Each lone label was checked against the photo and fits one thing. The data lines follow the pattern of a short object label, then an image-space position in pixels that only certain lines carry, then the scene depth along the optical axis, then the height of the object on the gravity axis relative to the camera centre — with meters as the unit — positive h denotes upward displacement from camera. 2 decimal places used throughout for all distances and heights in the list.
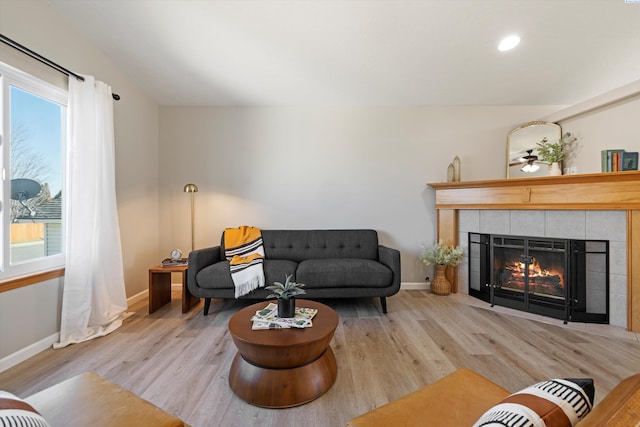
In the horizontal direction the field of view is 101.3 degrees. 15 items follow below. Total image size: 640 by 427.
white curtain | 2.13 -0.10
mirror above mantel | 3.27 +0.86
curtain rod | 1.71 +1.13
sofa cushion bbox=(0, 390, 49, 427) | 0.54 -0.44
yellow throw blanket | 2.59 -0.49
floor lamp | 3.13 +0.30
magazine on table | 1.57 -0.66
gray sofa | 2.60 -0.63
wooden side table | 2.68 -0.81
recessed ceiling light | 2.33 +1.55
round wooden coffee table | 1.41 -0.87
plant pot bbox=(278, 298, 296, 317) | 1.66 -0.60
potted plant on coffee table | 1.65 -0.55
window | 1.82 +0.31
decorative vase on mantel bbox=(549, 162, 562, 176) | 3.01 +0.52
